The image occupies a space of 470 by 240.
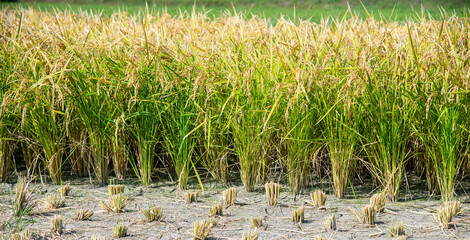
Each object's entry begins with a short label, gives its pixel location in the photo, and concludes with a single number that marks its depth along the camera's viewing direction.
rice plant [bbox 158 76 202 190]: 5.92
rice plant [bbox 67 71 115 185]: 6.09
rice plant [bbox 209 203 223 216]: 5.27
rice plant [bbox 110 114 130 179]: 6.26
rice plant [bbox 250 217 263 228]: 4.98
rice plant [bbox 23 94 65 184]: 6.21
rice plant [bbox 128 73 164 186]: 6.07
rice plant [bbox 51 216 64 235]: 4.80
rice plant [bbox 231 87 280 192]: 5.71
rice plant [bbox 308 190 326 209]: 5.47
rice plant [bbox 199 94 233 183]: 5.91
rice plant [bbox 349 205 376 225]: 4.92
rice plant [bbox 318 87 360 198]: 5.57
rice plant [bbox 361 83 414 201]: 5.46
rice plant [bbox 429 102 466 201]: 5.25
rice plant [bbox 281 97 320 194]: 5.60
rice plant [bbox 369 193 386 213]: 5.23
